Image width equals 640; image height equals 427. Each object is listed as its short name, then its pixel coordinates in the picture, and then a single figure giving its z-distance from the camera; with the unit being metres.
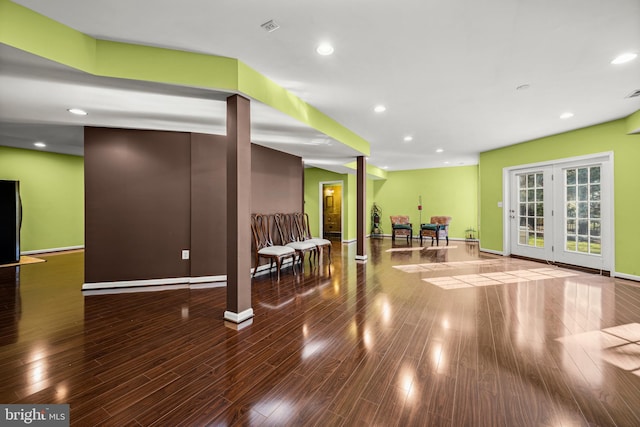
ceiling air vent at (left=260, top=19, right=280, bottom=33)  2.25
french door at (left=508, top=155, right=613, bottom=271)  4.87
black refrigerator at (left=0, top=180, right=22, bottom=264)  5.55
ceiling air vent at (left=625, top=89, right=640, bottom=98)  3.57
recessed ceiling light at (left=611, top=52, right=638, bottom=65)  2.73
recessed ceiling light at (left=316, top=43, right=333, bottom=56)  2.56
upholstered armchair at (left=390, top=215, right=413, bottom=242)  9.27
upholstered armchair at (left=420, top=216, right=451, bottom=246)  8.76
